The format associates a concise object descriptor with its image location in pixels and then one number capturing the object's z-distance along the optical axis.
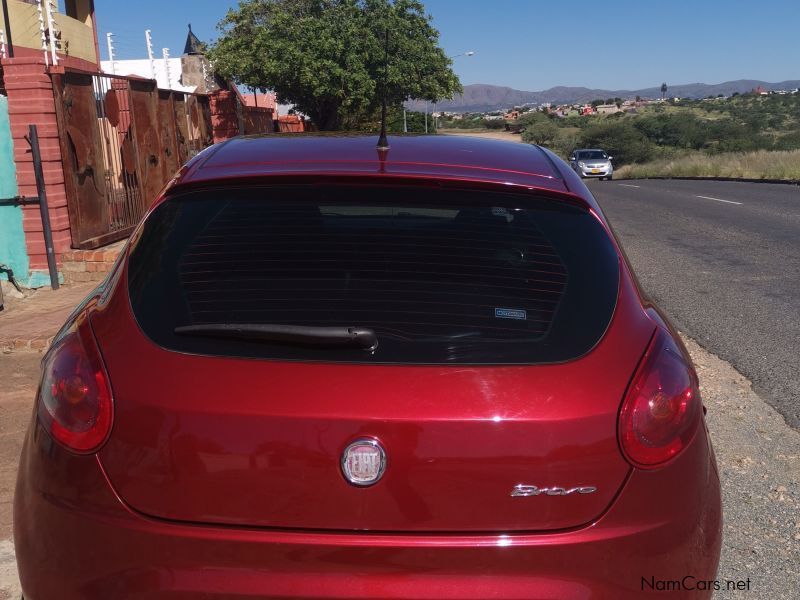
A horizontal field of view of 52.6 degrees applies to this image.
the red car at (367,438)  1.87
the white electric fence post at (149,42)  21.25
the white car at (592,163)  36.44
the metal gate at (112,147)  8.59
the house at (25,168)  8.05
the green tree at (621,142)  59.47
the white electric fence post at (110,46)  20.90
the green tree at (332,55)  25.61
